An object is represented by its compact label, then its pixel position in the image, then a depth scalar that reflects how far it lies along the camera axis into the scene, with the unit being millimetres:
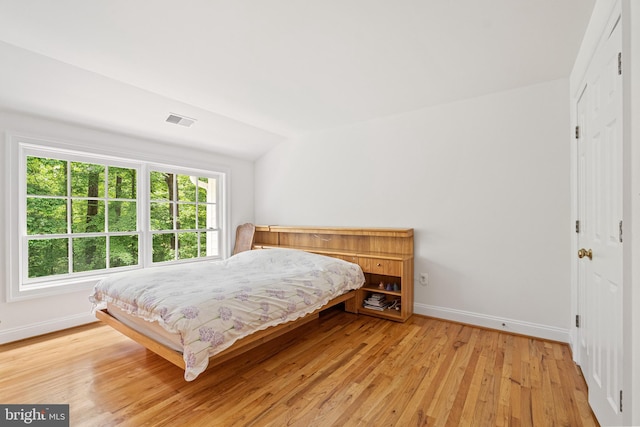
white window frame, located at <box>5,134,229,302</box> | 2715
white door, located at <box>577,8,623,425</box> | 1369
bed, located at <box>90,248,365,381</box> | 1844
